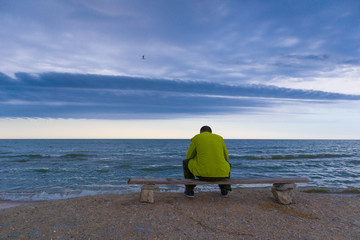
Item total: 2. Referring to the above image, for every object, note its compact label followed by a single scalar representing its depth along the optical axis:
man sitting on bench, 5.40
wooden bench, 5.48
